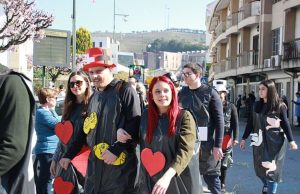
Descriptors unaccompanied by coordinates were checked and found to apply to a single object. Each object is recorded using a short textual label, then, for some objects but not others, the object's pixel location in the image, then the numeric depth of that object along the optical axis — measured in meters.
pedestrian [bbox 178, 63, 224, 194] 5.82
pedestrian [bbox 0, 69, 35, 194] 2.60
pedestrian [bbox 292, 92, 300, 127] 21.64
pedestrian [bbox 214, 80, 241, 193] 7.43
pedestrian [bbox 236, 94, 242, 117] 31.32
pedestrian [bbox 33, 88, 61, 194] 6.01
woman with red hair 3.63
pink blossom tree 13.75
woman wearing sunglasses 4.88
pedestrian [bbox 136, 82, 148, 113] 9.77
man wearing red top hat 4.06
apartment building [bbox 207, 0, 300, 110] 26.31
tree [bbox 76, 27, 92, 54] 77.19
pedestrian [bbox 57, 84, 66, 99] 12.83
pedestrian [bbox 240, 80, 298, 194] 6.49
